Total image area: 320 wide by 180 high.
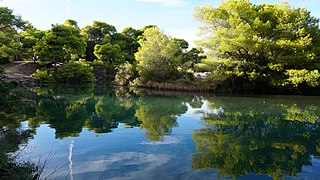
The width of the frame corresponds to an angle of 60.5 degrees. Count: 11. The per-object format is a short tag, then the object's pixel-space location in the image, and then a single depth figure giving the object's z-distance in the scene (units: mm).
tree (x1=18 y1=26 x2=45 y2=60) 27578
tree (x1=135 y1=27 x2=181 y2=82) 22469
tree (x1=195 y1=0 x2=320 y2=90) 18625
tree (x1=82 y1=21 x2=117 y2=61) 37344
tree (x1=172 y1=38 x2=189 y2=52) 41475
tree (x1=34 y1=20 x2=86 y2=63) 25203
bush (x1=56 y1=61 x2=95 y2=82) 25391
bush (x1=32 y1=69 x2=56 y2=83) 24453
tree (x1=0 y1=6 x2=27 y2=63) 17094
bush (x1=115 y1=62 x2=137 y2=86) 25891
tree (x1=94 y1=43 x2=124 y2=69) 31719
